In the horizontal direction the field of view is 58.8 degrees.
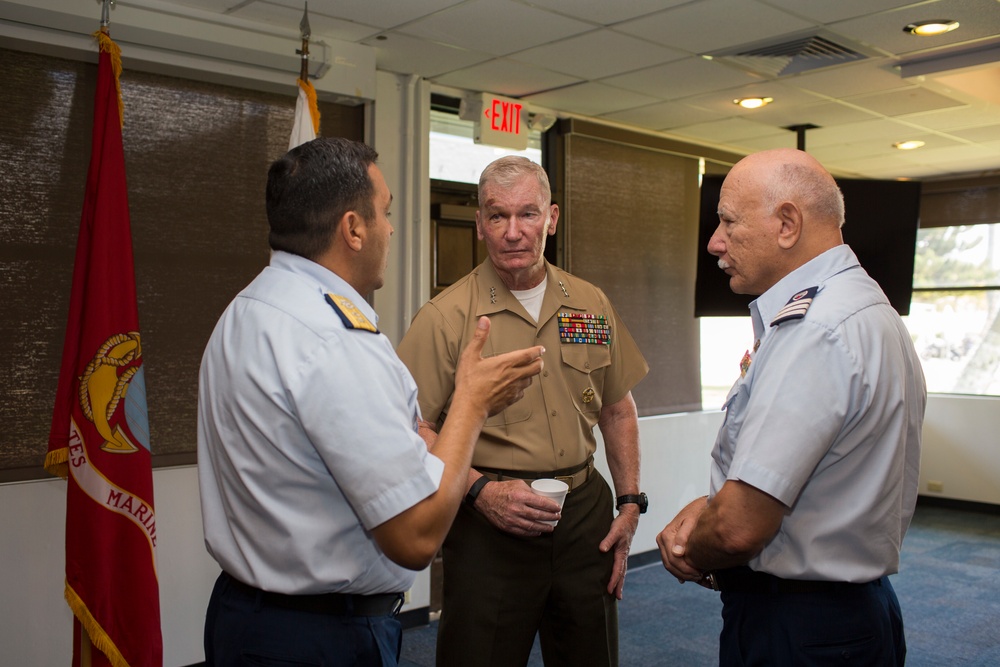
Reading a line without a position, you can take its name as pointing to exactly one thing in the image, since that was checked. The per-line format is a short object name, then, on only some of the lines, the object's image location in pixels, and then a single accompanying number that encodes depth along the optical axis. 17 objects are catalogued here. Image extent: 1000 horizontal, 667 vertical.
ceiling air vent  3.75
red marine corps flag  2.79
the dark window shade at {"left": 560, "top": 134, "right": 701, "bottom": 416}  5.07
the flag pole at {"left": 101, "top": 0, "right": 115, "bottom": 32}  2.94
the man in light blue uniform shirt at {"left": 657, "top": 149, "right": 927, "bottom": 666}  1.50
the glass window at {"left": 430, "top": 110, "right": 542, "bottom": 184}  4.55
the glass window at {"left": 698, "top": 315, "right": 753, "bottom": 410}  5.86
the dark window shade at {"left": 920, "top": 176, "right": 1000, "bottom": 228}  6.83
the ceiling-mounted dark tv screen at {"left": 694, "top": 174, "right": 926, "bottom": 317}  4.75
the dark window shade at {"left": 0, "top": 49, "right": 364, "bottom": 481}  3.10
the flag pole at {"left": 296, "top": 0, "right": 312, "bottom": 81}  3.27
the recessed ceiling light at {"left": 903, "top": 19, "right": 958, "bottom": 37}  3.45
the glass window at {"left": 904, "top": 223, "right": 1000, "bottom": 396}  6.93
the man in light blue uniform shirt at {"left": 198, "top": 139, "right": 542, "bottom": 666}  1.30
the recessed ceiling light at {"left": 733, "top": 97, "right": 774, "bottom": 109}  4.62
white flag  3.30
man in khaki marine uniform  2.15
